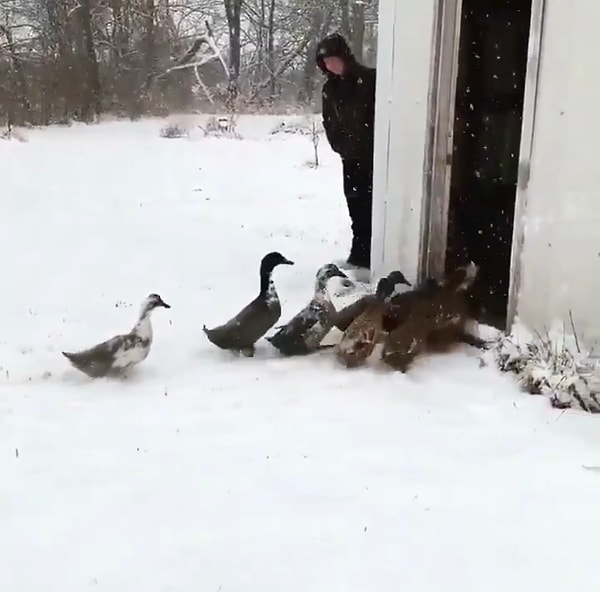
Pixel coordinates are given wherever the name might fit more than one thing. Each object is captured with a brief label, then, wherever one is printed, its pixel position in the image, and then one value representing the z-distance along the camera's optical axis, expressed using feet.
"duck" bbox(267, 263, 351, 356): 18.99
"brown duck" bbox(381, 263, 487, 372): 18.02
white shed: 16.78
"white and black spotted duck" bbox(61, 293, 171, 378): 17.76
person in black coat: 24.94
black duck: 19.07
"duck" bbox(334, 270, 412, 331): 19.06
